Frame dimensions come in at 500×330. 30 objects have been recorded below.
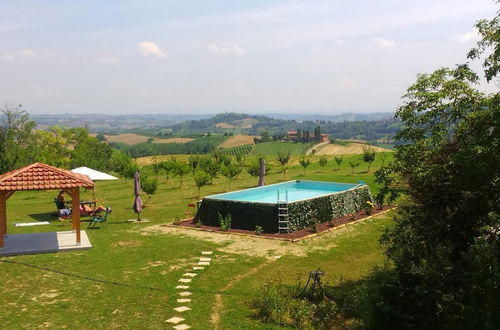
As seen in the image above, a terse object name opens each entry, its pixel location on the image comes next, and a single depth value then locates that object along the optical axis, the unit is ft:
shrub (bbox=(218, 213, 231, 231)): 65.41
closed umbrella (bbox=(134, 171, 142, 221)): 72.95
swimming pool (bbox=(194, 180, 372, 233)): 63.82
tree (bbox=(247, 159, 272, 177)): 118.42
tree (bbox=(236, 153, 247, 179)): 138.35
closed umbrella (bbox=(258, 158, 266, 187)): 92.73
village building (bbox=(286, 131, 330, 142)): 485.15
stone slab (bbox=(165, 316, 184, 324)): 32.99
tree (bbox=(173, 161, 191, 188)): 115.65
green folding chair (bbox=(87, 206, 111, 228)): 67.66
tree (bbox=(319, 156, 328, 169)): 146.22
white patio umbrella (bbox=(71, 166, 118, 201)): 79.07
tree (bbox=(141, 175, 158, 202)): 88.63
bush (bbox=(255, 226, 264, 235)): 63.05
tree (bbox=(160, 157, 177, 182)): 124.88
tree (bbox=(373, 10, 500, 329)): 25.73
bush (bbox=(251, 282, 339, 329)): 32.71
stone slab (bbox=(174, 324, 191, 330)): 31.76
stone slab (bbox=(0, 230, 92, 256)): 52.13
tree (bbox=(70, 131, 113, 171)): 151.12
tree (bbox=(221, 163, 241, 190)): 113.19
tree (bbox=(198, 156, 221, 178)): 116.78
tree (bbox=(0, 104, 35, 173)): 137.15
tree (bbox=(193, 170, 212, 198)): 97.14
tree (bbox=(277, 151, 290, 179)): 133.59
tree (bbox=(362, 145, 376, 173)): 133.10
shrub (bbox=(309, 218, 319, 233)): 64.24
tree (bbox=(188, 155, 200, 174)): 138.90
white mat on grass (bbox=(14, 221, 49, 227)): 66.44
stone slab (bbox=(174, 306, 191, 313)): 35.12
